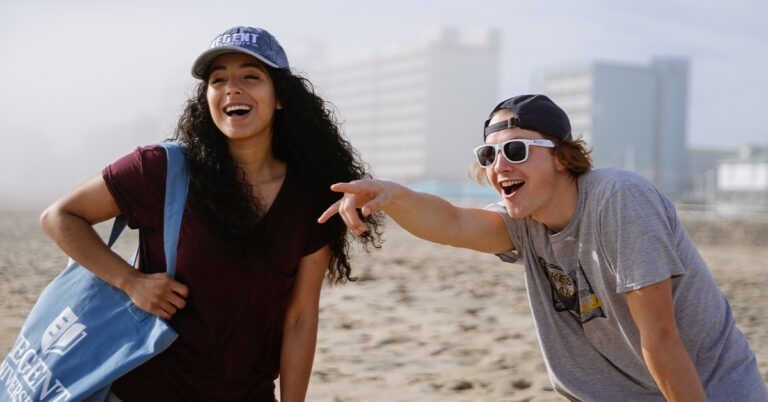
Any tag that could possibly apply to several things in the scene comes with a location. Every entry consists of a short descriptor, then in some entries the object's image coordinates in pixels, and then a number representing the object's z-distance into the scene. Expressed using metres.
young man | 2.45
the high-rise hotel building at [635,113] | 86.38
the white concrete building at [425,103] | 114.88
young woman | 2.63
